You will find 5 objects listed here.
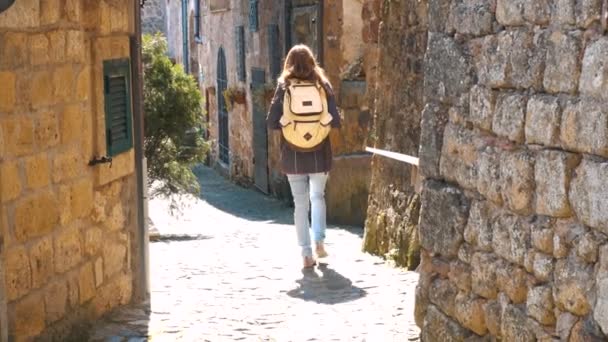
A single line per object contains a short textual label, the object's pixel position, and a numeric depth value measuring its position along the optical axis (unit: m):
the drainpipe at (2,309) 4.46
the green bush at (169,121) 12.02
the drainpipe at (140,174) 6.35
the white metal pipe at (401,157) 5.50
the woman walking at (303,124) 6.91
